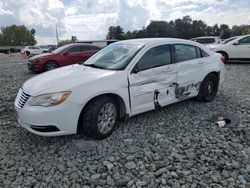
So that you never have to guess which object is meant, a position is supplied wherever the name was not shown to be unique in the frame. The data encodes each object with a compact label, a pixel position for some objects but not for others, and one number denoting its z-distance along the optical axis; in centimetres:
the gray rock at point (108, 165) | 247
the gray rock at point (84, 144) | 280
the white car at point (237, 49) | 982
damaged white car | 273
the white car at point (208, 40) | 1314
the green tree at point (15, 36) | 7002
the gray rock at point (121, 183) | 223
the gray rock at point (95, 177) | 232
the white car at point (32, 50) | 2419
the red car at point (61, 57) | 851
